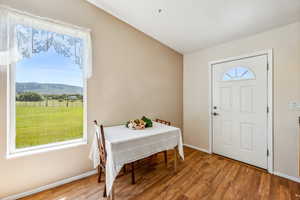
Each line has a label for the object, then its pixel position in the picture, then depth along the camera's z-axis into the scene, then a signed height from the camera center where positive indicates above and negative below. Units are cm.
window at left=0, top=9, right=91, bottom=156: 173 +25
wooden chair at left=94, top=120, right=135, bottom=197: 160 -65
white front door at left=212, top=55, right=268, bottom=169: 239 -19
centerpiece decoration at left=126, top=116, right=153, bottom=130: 220 -40
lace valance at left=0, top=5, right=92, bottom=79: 163 +83
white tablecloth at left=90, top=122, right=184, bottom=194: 157 -60
